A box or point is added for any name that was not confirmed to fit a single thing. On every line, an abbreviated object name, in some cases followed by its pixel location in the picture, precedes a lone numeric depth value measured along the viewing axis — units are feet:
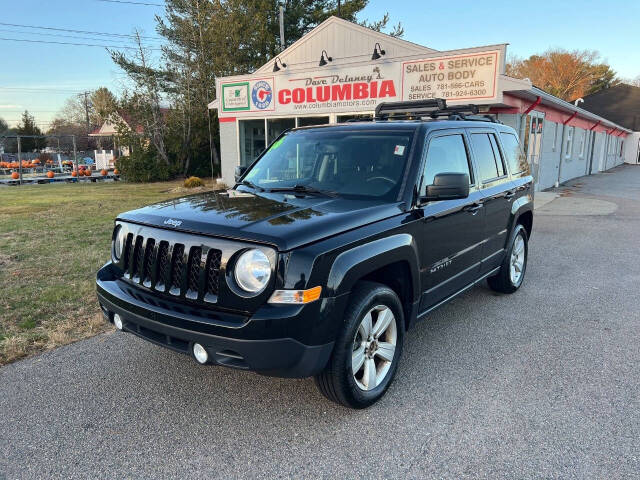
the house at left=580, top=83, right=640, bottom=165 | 148.15
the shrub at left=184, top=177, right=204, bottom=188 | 59.67
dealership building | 42.01
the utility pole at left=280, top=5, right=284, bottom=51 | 76.69
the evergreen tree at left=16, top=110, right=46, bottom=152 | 164.55
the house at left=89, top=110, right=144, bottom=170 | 77.97
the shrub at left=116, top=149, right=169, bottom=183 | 79.87
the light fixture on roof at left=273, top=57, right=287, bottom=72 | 54.93
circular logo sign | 56.24
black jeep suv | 8.80
